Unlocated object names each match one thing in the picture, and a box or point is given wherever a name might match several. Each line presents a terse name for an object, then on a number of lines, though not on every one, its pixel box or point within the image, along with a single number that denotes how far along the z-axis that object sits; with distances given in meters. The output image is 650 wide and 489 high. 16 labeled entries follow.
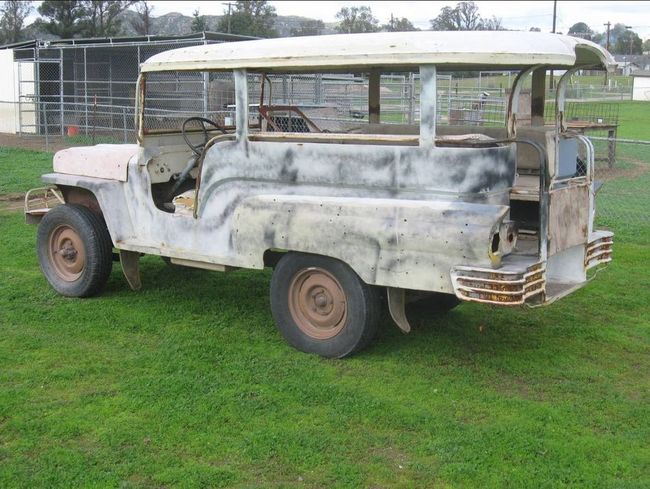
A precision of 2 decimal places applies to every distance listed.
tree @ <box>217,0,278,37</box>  60.09
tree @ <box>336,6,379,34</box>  72.12
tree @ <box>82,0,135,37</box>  49.31
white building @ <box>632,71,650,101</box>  54.94
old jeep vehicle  5.28
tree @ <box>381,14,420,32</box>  69.31
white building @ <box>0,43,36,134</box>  26.19
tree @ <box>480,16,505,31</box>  63.02
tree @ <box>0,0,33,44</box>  58.16
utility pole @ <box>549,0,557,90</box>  56.19
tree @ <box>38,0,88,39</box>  48.25
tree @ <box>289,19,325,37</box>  65.61
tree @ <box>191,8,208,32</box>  58.81
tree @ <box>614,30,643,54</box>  100.02
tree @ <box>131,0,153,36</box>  61.34
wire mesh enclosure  23.14
